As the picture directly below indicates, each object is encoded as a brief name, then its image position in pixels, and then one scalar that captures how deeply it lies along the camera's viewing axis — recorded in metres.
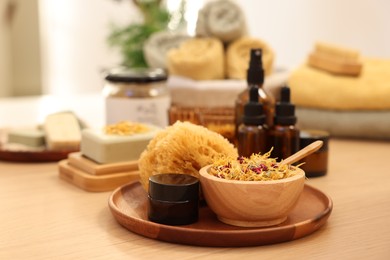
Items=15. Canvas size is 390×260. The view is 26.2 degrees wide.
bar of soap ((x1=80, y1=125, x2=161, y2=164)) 1.19
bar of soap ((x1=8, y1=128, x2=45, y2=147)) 1.39
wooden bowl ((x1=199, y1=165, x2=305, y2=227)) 0.91
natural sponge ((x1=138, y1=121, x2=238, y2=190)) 1.02
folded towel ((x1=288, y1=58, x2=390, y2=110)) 1.52
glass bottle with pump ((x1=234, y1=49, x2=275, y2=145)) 1.24
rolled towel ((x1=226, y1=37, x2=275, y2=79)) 1.62
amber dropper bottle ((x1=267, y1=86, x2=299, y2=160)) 1.18
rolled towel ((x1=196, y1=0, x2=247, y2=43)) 1.63
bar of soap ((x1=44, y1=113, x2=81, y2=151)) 1.37
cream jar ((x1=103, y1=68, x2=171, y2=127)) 1.39
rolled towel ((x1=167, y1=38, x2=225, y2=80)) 1.60
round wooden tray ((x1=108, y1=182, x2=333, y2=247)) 0.91
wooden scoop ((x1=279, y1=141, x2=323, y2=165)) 1.02
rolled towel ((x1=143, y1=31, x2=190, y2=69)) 1.83
